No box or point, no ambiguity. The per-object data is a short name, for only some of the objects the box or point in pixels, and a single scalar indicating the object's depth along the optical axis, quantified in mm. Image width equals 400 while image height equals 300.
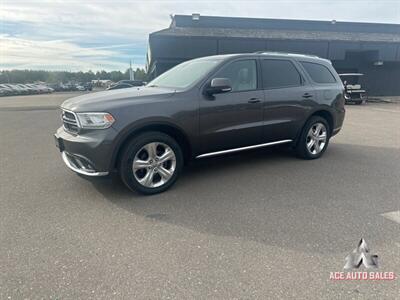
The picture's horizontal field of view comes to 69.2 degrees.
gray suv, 3660
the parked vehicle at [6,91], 46831
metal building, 23719
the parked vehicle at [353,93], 20500
